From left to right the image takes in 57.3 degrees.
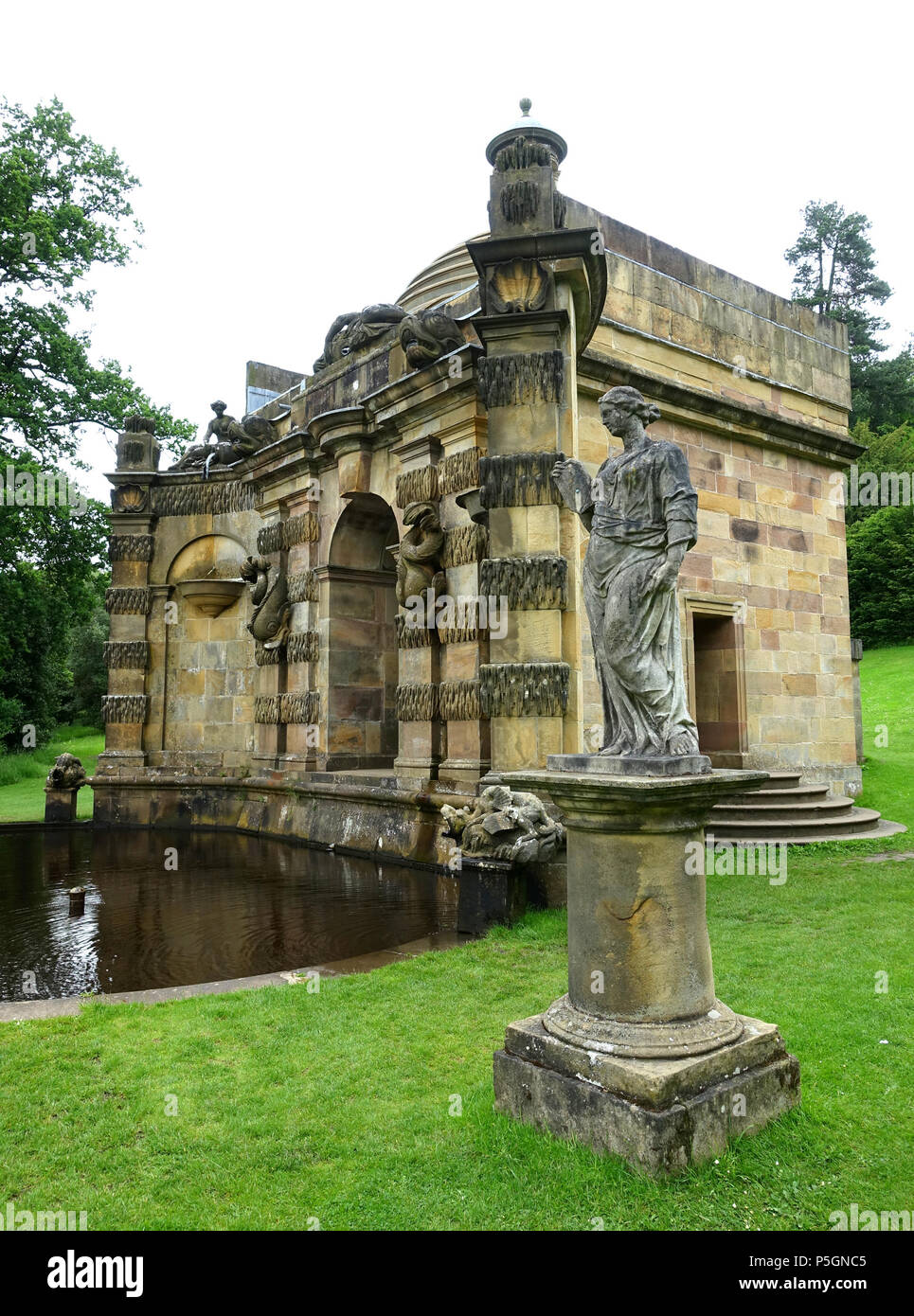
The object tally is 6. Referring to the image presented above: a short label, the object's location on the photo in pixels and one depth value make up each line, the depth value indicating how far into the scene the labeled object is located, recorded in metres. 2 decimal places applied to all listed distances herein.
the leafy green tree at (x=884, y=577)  33.81
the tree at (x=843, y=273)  39.91
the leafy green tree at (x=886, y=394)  39.34
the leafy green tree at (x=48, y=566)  18.58
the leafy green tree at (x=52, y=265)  18.48
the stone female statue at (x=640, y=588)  3.88
